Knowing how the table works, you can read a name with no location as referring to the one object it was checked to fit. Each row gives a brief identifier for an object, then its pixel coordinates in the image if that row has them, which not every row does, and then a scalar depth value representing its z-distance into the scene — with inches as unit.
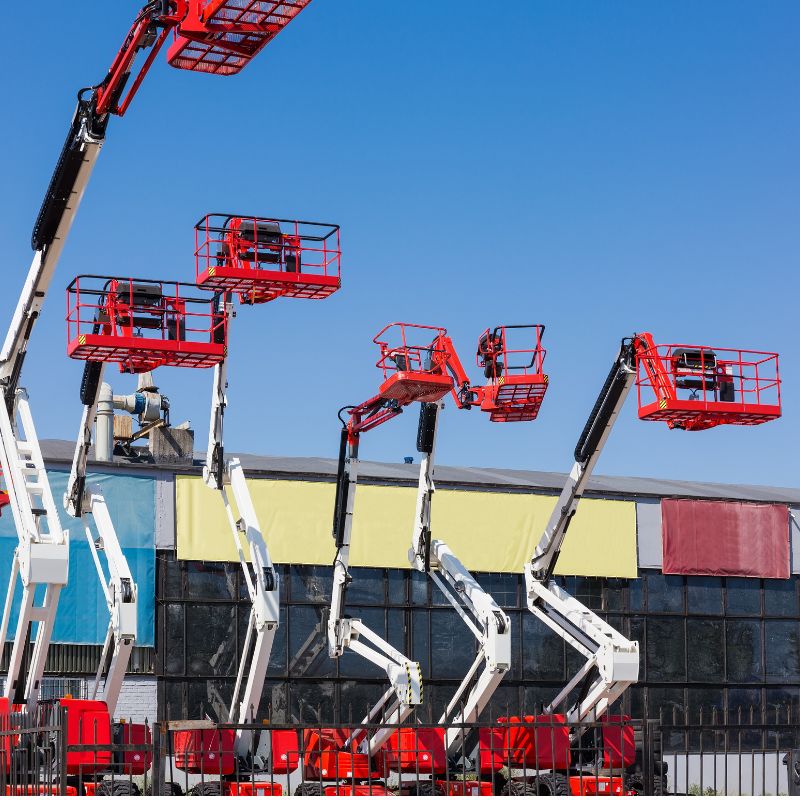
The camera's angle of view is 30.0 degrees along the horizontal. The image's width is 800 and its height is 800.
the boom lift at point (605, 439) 1149.1
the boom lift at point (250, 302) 1103.0
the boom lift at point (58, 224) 821.9
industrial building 1505.9
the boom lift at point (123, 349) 1065.5
